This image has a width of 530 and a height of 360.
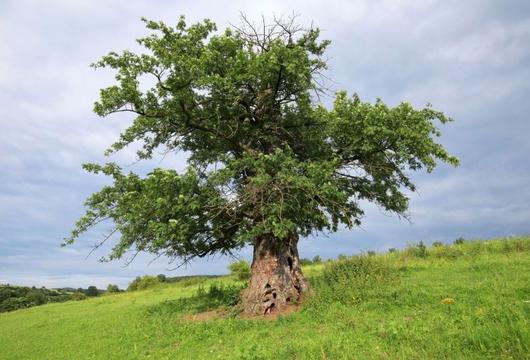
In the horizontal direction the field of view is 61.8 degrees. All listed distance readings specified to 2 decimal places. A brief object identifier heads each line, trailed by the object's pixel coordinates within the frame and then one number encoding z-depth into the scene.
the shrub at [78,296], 45.69
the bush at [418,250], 29.88
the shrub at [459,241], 30.46
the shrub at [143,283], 47.53
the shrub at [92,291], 57.37
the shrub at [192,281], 40.82
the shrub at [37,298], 50.69
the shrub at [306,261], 44.36
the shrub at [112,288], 51.67
